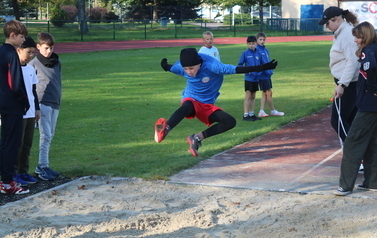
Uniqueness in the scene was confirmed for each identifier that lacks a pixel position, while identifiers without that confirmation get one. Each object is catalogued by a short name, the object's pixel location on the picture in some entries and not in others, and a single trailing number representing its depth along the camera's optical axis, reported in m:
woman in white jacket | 7.11
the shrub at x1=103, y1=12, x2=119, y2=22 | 65.09
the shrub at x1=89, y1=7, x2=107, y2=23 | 67.75
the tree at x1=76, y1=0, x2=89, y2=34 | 46.12
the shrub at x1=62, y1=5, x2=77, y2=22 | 68.45
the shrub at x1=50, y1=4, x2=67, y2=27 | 59.03
